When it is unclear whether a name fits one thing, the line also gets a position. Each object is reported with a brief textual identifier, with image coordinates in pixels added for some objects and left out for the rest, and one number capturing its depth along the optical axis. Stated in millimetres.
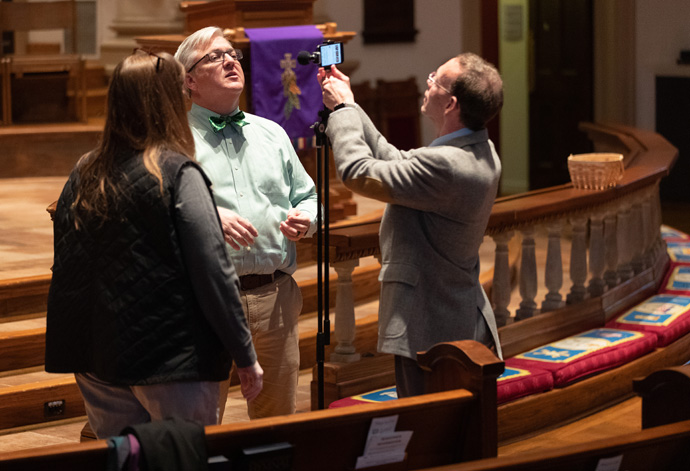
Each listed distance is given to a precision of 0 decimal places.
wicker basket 10055
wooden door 20078
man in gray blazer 5082
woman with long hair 4219
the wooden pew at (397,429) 3781
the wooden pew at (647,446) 4215
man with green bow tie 5650
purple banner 11187
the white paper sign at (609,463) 4449
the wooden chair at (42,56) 16594
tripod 5410
